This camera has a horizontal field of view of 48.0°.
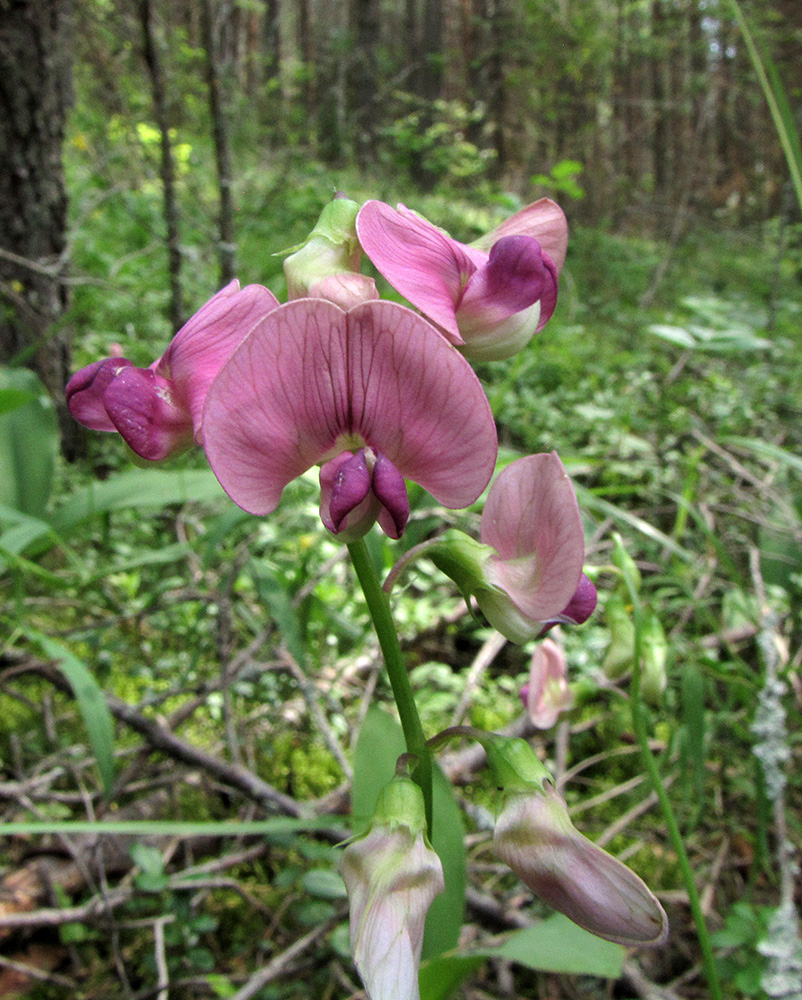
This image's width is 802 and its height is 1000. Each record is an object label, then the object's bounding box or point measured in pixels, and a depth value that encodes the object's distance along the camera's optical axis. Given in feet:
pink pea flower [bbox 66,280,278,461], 0.26
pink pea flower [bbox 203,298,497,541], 0.23
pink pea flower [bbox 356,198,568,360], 0.26
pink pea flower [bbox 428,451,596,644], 0.24
